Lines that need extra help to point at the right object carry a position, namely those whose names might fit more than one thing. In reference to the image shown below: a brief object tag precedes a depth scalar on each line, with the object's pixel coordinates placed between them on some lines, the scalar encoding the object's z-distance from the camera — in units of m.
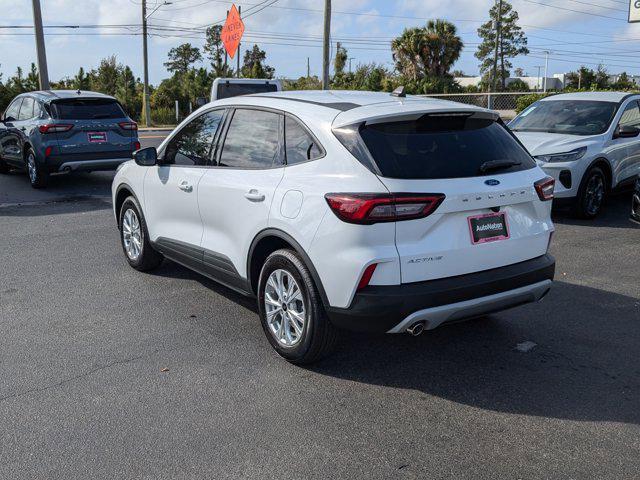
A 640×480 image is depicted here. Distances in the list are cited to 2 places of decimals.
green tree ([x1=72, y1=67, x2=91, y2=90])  45.91
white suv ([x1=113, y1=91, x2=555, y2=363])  3.71
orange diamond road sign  26.42
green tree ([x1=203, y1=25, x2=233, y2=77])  71.88
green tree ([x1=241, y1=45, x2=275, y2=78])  78.25
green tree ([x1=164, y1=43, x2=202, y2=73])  75.62
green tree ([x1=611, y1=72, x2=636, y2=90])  44.62
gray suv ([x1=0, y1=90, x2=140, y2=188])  11.62
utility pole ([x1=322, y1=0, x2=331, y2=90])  26.50
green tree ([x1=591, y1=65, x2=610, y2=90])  61.34
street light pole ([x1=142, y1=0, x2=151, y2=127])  38.66
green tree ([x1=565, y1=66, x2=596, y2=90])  63.50
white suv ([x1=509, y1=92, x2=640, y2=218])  8.81
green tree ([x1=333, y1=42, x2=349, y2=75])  52.06
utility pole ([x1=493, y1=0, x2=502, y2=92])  52.38
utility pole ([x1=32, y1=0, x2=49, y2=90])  21.40
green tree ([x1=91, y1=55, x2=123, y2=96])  47.59
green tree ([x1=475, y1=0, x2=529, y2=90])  65.74
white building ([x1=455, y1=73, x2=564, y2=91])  78.46
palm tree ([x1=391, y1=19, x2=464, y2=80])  44.51
